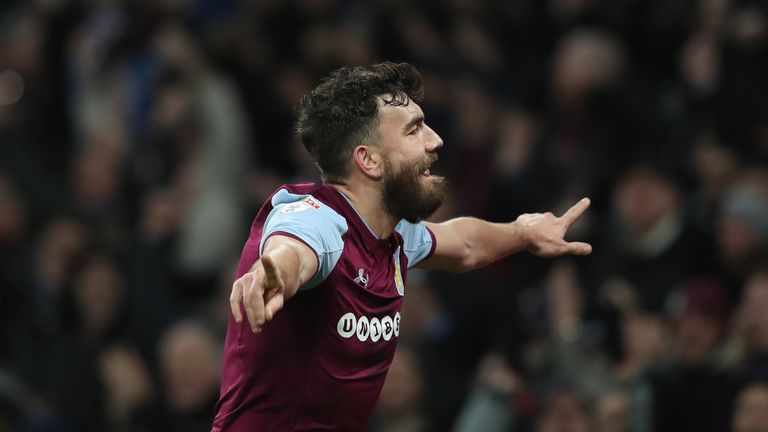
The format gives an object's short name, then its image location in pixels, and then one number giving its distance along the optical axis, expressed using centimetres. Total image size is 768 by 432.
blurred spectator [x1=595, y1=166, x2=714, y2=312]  1370
